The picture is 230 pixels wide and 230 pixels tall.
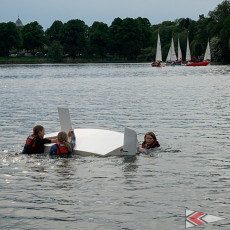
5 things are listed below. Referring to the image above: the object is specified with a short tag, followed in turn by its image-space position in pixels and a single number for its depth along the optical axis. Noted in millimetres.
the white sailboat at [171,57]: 158875
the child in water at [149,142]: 19625
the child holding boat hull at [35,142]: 18656
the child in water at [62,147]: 18188
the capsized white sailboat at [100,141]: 18328
